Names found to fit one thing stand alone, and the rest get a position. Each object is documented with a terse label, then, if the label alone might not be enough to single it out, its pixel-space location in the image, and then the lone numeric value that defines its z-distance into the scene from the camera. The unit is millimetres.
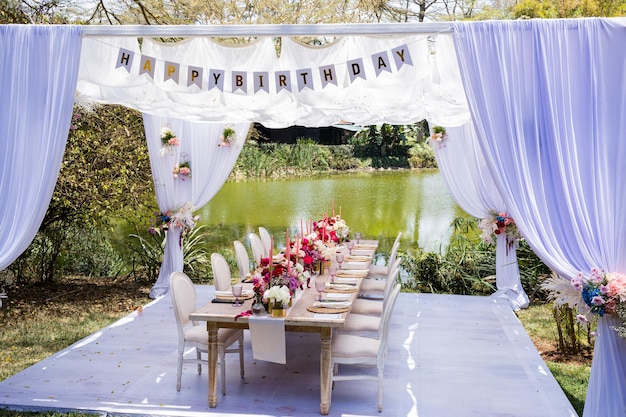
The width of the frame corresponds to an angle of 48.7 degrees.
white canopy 4387
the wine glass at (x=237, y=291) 5242
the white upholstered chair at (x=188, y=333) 5339
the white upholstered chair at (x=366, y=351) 5031
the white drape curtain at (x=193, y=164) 8469
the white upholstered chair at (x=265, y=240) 8711
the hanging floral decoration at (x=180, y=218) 8578
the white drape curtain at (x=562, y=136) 4336
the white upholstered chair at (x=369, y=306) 6469
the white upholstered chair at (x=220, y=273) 6598
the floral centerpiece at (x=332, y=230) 7965
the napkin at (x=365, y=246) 8578
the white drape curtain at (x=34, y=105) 4957
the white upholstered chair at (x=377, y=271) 8290
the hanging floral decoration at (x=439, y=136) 8414
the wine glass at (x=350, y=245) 8102
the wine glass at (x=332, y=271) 6293
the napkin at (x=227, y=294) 5532
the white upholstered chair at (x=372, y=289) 7488
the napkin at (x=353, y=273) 6617
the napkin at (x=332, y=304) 5266
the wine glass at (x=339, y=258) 6605
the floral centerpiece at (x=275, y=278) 5005
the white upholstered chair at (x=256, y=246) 8105
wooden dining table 4863
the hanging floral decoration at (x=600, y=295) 4152
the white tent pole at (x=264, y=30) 4785
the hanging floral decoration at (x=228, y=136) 8500
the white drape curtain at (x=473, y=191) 8383
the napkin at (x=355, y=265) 7129
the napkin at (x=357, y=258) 7562
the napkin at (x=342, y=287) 5969
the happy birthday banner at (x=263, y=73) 5355
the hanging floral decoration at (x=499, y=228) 8258
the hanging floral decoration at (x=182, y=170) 8469
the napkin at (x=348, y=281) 6214
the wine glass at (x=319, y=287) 5441
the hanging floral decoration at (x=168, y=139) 8328
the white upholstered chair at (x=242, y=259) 7590
